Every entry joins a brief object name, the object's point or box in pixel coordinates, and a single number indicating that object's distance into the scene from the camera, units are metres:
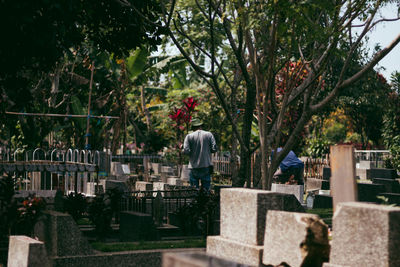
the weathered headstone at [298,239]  5.70
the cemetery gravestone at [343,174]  5.98
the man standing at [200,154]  12.94
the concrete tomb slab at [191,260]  3.30
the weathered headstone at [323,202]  13.86
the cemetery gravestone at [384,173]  18.98
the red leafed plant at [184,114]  23.95
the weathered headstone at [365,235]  5.16
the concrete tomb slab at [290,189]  14.41
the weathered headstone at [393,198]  12.46
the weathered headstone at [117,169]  20.86
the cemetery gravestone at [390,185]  16.47
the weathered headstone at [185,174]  22.28
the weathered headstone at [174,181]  18.87
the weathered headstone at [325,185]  18.81
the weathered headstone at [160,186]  15.59
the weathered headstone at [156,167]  26.36
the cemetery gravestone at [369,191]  15.11
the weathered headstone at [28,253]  7.22
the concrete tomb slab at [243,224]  6.41
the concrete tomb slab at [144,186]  15.96
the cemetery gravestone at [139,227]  9.34
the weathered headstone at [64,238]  7.90
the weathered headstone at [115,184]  13.91
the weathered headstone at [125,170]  20.75
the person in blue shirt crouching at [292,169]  15.73
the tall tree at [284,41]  10.13
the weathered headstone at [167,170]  23.97
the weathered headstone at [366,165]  25.86
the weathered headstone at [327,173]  21.64
